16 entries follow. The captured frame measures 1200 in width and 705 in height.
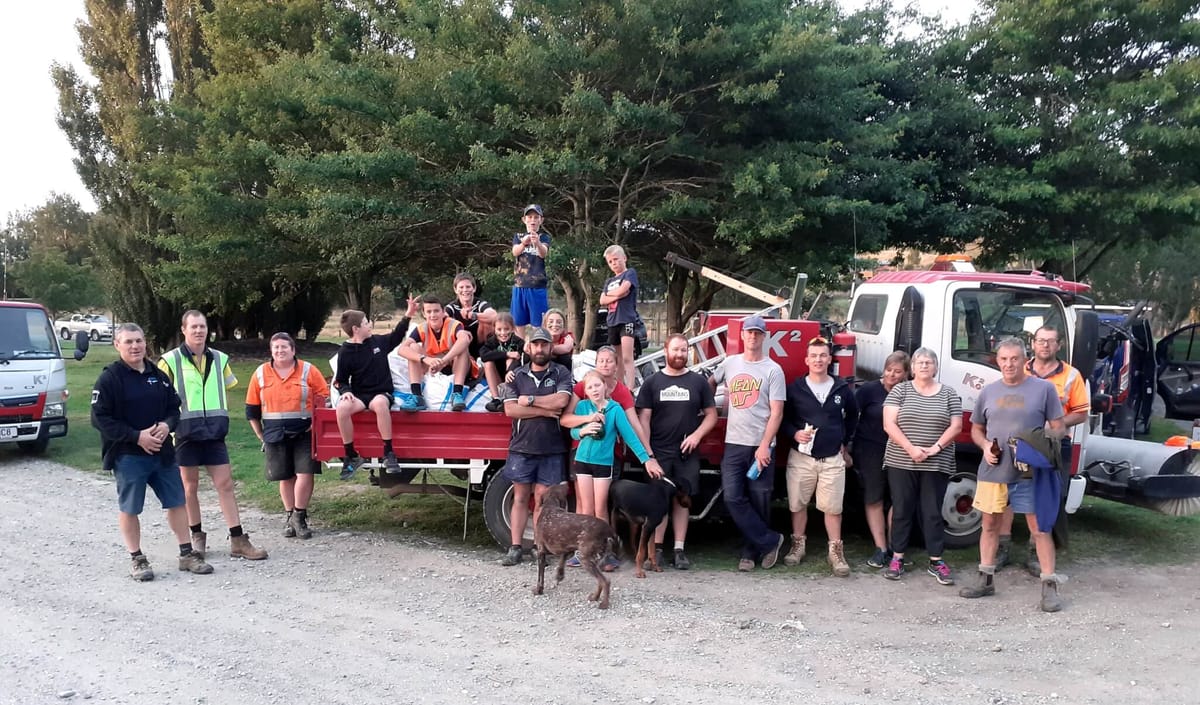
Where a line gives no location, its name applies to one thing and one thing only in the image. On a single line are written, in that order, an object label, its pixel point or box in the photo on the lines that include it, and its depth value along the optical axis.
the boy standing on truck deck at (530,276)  7.47
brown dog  5.26
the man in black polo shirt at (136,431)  5.41
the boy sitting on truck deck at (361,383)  6.13
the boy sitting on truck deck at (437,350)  6.52
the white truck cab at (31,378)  9.80
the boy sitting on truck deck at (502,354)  6.59
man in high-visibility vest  5.89
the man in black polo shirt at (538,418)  5.83
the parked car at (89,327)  40.03
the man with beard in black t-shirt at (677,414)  5.96
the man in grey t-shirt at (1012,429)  5.32
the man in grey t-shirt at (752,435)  5.96
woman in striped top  5.78
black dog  5.78
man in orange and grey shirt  5.79
